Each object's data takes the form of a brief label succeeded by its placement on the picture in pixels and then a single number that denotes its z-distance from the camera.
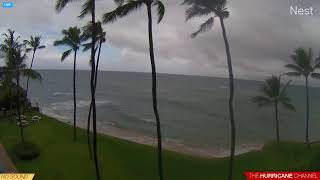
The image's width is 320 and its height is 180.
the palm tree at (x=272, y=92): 37.34
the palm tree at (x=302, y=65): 33.94
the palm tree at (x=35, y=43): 36.44
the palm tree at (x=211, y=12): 17.12
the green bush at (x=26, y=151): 24.66
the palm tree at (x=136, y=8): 14.30
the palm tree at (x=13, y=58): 24.73
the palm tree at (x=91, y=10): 15.47
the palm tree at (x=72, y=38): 31.29
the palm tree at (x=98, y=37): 21.03
